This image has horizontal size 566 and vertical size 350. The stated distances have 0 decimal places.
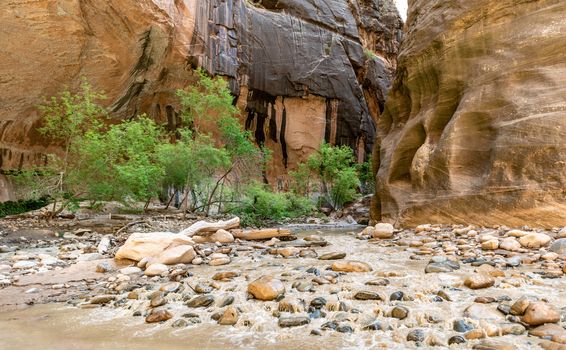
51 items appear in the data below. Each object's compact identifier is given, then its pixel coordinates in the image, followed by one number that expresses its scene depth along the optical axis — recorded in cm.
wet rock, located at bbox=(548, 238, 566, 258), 499
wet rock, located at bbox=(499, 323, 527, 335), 256
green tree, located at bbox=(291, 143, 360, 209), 2364
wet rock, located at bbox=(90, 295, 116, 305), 370
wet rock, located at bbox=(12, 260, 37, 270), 527
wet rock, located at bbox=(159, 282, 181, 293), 391
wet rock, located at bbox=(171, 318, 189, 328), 299
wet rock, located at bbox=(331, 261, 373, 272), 454
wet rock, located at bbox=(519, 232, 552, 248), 563
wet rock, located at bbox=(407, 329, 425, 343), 256
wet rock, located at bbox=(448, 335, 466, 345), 249
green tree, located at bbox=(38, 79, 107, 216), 976
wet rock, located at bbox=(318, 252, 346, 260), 562
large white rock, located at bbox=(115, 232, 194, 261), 561
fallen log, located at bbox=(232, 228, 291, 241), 827
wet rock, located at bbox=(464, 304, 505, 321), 281
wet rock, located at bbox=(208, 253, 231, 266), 543
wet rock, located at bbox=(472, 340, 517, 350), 229
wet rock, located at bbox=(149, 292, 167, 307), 349
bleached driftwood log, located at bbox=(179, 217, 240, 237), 790
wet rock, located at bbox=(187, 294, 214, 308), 348
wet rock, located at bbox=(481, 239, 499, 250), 570
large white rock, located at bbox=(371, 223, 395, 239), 883
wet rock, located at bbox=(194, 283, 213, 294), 386
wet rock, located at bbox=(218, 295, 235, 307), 345
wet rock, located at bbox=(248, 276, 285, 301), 353
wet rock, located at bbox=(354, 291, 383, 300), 339
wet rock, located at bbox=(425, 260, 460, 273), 432
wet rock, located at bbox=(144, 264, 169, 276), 474
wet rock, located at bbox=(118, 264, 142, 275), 487
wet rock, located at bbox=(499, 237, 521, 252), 553
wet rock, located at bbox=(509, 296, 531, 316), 282
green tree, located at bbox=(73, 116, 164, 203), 988
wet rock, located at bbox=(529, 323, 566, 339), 243
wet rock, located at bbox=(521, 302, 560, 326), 262
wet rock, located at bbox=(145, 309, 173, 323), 312
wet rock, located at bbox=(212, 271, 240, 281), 439
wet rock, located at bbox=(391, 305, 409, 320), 294
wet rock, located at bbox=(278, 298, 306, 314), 322
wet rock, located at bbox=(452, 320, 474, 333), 266
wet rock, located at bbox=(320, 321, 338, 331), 285
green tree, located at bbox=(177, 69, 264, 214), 1406
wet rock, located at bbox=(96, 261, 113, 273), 511
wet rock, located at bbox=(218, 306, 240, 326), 304
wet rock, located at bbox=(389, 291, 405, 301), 336
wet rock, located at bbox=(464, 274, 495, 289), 356
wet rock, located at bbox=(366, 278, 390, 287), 383
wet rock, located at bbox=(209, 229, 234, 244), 782
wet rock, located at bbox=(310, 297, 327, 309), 330
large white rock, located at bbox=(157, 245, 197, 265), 536
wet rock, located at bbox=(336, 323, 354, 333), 278
